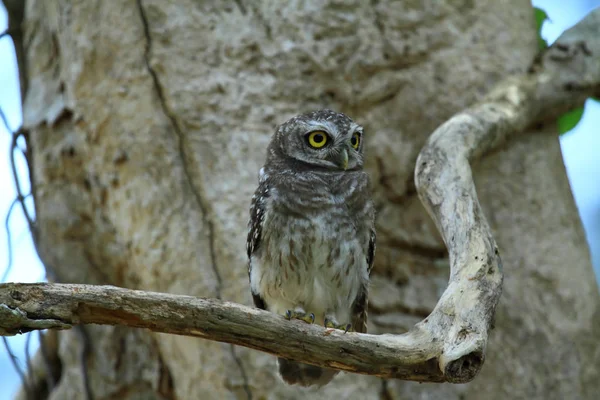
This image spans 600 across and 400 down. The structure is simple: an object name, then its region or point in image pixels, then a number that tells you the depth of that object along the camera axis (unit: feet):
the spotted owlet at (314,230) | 22.70
